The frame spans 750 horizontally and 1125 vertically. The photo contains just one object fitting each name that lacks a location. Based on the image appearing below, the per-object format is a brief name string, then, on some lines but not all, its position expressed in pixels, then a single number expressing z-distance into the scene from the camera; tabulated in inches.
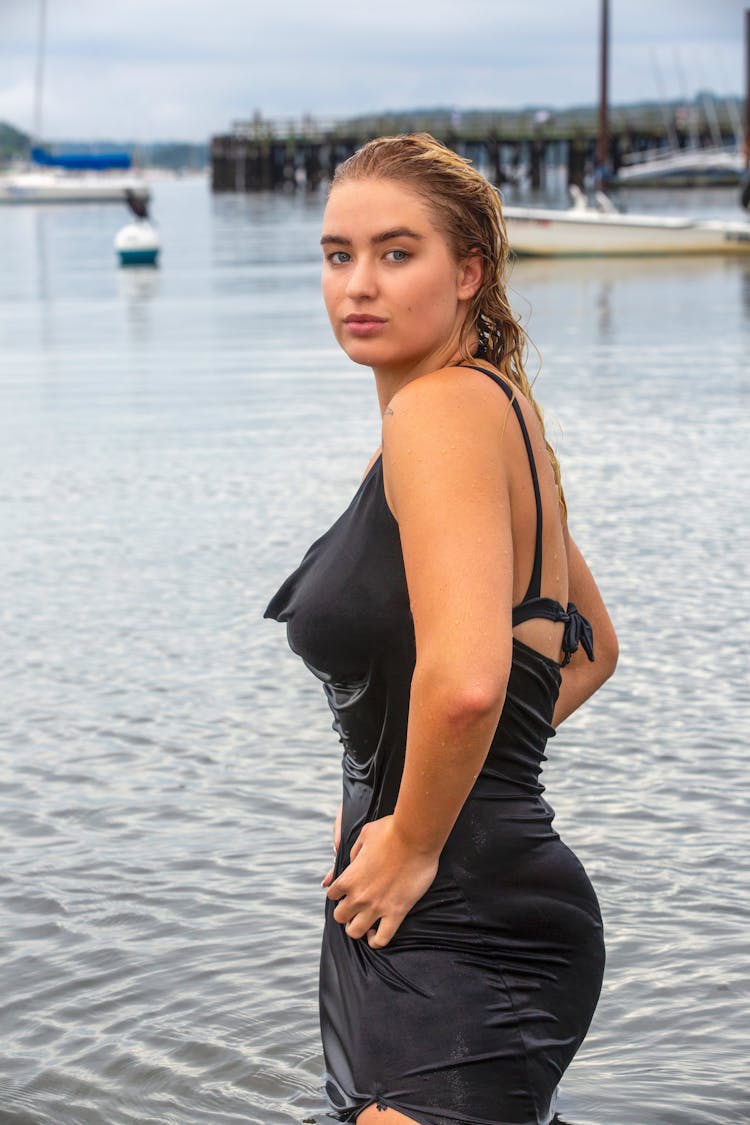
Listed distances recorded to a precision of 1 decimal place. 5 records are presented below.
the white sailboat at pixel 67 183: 4744.1
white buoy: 1437.0
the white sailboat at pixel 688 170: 3189.0
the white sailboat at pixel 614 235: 1400.1
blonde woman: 79.6
